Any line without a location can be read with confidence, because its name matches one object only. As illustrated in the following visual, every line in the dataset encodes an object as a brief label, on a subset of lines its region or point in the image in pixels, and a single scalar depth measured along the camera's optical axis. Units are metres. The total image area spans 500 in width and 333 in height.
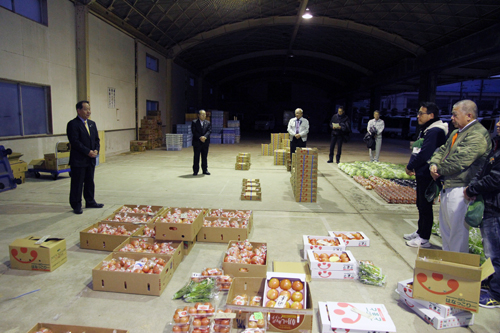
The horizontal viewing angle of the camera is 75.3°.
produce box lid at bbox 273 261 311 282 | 3.91
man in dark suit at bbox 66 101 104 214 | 5.92
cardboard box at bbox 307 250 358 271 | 3.93
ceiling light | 15.93
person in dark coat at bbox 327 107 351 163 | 11.88
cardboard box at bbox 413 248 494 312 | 2.96
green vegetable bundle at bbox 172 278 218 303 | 3.36
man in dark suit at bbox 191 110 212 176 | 9.70
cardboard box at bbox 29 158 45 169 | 9.25
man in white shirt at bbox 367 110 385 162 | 12.16
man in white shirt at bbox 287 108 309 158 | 9.58
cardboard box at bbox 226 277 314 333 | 2.76
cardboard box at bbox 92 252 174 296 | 3.46
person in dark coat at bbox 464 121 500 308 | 3.33
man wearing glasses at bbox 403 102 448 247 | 4.61
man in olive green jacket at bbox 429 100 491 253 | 3.69
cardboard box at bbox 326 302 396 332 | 2.77
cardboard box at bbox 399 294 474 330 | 3.04
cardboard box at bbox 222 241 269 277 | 3.61
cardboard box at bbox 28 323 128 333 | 2.60
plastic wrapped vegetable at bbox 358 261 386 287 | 3.81
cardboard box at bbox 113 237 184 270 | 3.96
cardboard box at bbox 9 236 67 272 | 3.95
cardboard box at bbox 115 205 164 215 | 5.67
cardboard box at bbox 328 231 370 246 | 4.89
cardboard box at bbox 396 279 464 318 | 3.05
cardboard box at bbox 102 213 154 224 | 5.16
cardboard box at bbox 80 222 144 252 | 4.48
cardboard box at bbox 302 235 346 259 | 4.32
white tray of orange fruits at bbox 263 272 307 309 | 3.01
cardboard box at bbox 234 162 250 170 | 11.41
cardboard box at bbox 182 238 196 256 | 4.45
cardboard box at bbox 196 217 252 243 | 4.83
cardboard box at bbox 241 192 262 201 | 7.40
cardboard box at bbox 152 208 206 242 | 4.29
